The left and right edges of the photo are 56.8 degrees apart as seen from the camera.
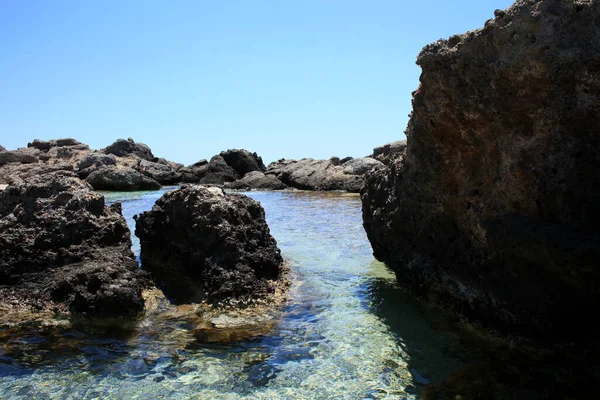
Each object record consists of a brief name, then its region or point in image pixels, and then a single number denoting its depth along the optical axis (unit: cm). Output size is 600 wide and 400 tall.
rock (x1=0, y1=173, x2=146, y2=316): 665
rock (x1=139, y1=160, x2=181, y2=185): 3709
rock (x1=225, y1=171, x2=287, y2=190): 3469
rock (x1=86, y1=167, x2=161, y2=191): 3073
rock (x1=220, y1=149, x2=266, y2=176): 4131
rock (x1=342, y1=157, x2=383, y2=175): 3238
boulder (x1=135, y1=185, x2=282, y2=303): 732
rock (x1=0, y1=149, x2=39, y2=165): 3650
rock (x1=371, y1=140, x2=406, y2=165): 3335
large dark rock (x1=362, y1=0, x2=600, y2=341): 460
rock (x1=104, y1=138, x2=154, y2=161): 4488
